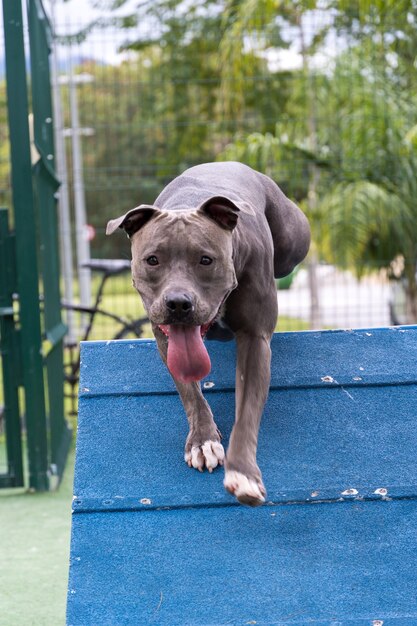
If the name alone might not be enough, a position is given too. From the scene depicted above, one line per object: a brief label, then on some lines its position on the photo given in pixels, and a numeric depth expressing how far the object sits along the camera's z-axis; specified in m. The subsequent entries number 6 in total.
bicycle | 6.91
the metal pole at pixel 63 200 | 7.63
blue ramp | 2.60
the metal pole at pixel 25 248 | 4.92
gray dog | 2.50
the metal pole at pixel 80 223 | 7.47
